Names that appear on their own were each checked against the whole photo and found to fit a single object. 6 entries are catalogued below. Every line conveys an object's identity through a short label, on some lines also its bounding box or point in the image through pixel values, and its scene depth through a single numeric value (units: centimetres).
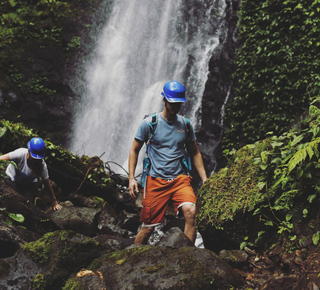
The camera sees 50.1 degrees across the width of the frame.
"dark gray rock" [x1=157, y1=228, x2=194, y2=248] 374
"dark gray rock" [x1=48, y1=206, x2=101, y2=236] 594
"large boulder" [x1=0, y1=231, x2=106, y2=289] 287
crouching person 580
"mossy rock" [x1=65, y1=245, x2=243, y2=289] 263
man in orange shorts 410
